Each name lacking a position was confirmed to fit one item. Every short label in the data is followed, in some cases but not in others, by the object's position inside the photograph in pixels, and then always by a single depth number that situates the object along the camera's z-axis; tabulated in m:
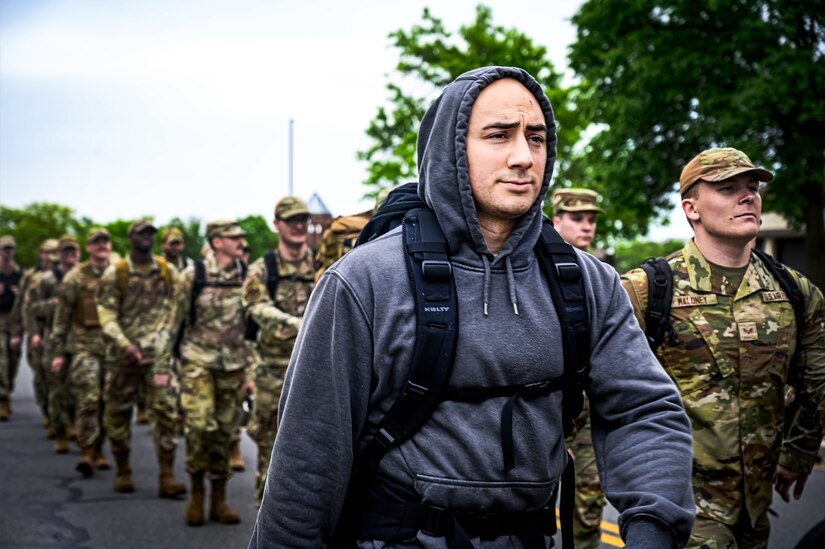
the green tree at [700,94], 19.17
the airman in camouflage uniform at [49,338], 11.34
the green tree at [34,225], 98.81
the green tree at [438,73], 27.23
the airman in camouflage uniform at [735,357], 4.03
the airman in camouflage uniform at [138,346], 8.59
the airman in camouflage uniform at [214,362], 7.66
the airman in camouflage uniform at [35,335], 13.32
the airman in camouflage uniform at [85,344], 9.77
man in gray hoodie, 2.23
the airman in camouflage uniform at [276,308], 7.10
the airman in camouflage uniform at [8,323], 14.36
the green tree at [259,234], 106.33
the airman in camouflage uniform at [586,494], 5.72
